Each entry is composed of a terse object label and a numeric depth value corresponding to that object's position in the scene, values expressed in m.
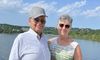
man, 1.41
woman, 1.52
